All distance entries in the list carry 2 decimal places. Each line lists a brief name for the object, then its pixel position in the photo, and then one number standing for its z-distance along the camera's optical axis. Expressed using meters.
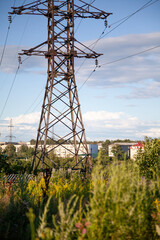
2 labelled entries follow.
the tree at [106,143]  177.68
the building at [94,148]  159.32
